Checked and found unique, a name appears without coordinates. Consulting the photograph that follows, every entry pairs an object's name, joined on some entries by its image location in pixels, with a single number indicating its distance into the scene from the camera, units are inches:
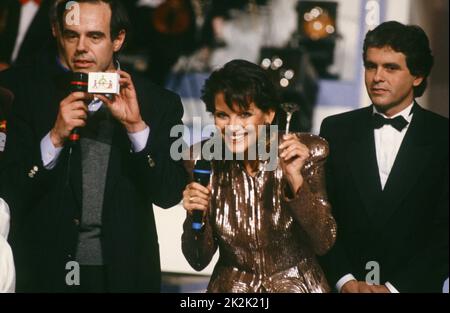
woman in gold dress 217.9
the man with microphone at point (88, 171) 234.2
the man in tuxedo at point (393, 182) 245.4
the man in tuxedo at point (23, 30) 257.9
